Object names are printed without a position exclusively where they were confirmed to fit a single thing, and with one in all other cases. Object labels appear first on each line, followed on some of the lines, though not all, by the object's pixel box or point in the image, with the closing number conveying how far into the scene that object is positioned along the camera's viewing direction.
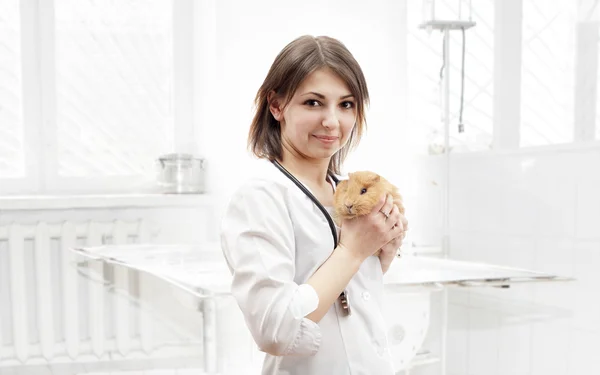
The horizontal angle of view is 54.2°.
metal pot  2.41
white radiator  2.21
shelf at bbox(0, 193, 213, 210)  2.21
